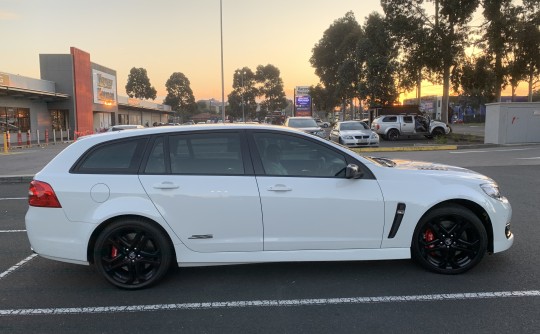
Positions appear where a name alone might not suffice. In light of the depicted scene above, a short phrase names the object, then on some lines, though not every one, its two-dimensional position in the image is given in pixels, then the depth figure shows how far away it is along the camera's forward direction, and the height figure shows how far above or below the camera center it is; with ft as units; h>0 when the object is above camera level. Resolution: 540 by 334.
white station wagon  13.43 -2.51
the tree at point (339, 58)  163.94 +30.14
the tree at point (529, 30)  86.12 +19.50
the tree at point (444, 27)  89.38 +21.62
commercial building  99.14 +7.63
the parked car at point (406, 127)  92.84 -0.11
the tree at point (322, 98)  218.18 +14.81
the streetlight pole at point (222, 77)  104.12 +12.61
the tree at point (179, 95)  348.38 +25.96
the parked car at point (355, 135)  67.67 -1.35
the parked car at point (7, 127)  97.25 -0.17
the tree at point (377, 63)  113.81 +18.33
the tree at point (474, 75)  93.50 +11.43
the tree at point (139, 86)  326.65 +31.01
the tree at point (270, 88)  331.98 +30.09
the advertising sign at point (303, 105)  161.68 +8.17
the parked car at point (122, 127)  58.01 -0.09
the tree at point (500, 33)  85.97 +19.31
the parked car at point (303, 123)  68.52 +0.56
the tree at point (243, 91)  331.98 +27.18
